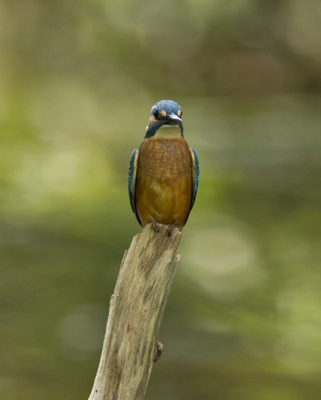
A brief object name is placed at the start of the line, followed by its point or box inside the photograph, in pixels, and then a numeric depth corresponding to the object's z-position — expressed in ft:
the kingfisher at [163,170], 30.60
